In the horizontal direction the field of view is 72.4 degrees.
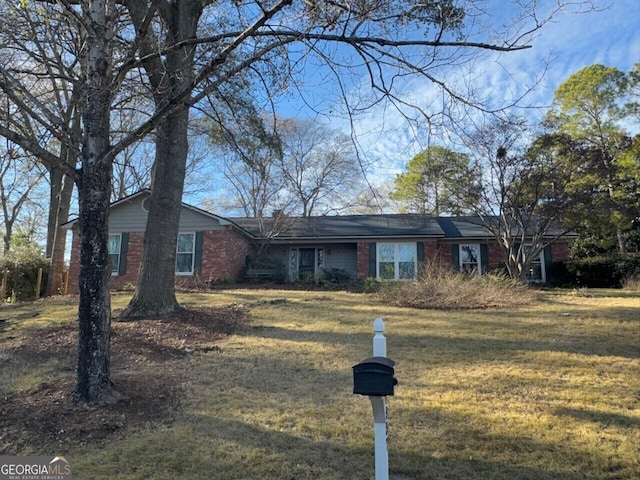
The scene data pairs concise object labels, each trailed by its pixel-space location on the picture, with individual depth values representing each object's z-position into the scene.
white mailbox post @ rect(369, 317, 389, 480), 2.76
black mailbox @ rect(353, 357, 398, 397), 2.63
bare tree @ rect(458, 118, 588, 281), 14.22
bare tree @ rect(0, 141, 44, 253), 25.99
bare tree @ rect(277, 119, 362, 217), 21.15
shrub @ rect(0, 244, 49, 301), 15.59
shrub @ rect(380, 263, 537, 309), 10.95
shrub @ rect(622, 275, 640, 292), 15.26
